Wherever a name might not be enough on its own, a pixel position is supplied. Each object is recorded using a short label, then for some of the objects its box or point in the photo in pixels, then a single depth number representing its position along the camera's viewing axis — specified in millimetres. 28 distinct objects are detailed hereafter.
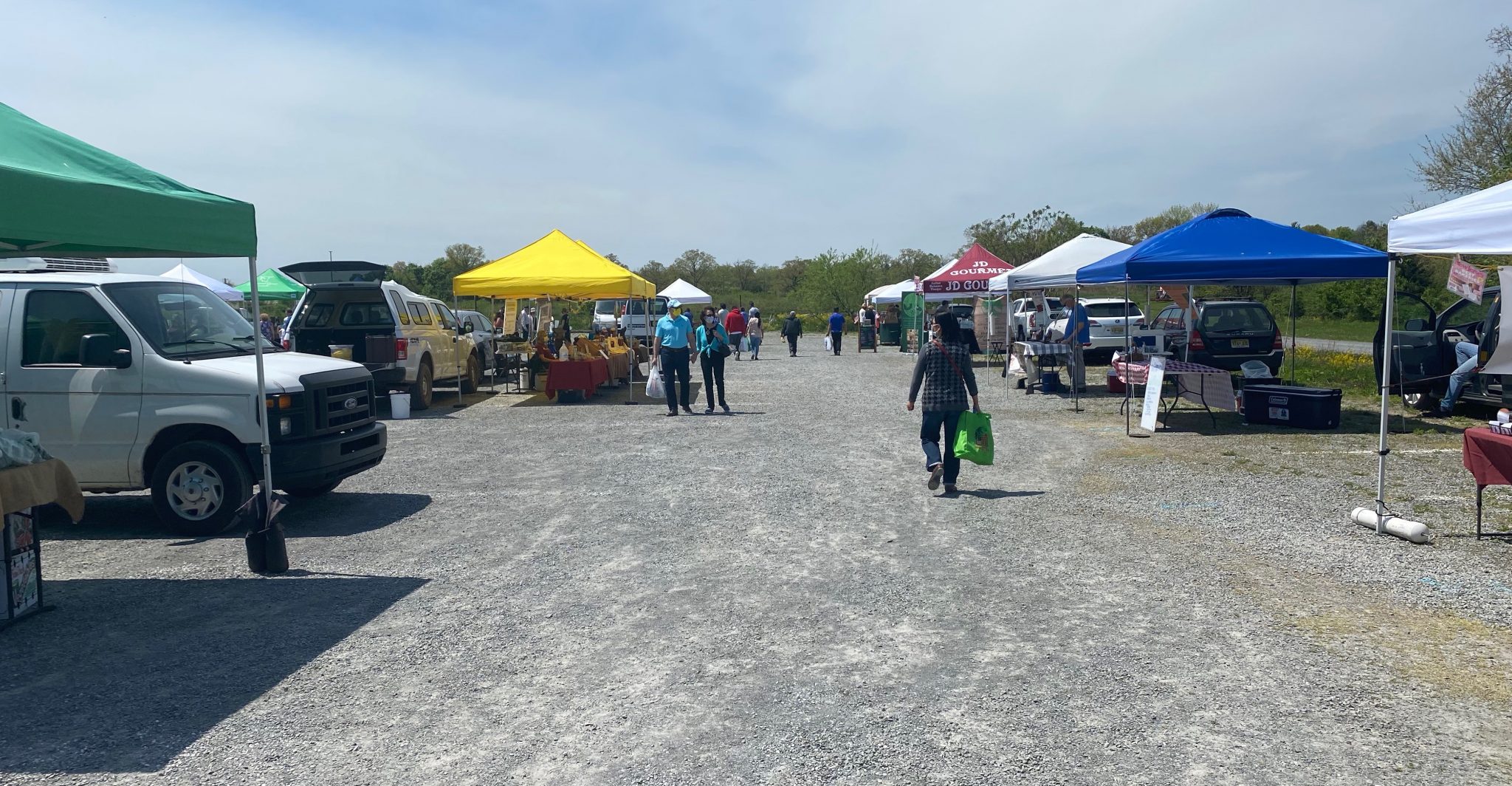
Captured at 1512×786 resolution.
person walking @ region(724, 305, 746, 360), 31859
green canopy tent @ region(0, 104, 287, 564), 5078
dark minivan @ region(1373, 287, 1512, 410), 14188
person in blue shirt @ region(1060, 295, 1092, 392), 17484
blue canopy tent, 12945
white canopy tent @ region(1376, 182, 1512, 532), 6414
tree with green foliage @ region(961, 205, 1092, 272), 51250
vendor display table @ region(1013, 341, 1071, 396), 18531
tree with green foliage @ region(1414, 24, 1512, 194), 27016
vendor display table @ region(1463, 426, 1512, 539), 7121
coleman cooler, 13320
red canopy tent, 25125
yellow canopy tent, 17781
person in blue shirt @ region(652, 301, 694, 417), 16031
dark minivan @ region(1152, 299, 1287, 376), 18578
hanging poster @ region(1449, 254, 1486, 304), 8961
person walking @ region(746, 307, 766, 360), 33406
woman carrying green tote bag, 9289
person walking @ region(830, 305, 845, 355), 34844
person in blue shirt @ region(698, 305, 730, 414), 16625
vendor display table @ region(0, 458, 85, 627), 5648
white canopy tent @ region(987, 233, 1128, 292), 18141
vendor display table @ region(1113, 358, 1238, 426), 13914
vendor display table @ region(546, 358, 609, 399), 18344
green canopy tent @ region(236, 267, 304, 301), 22795
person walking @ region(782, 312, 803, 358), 34375
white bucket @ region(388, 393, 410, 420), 16344
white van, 7906
